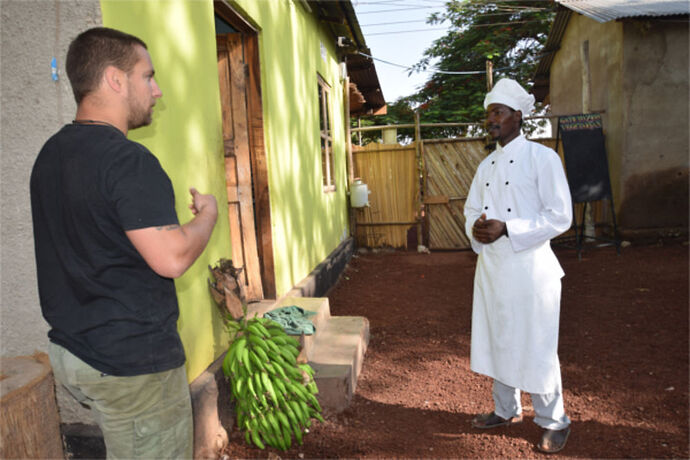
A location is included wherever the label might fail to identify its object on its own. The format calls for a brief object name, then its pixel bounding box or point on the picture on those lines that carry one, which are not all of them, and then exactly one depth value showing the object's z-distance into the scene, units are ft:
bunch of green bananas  8.86
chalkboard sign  26.99
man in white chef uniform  8.70
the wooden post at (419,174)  30.50
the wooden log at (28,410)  6.04
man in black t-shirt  4.26
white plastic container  29.71
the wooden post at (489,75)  27.82
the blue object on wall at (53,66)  6.75
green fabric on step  11.03
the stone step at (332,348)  10.64
